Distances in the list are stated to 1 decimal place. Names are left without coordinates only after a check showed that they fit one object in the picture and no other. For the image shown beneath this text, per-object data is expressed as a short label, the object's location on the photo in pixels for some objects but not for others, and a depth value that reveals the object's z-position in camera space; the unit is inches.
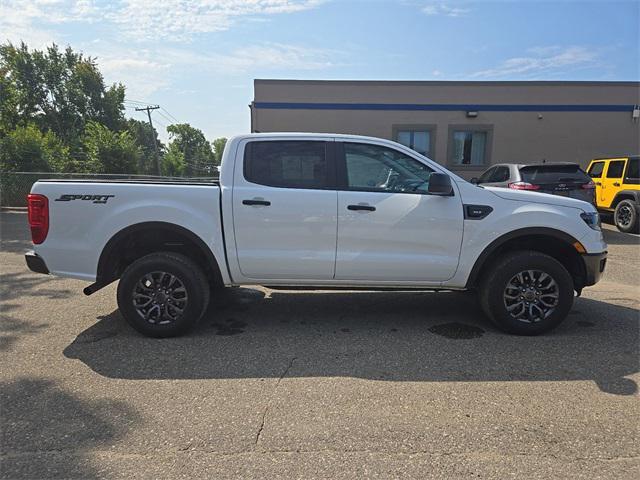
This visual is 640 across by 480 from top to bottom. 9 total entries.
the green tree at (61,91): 1975.9
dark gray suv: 379.6
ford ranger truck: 162.9
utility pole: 2554.1
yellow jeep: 443.8
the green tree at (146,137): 4020.7
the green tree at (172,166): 2709.9
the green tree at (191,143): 4677.7
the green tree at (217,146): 6399.1
